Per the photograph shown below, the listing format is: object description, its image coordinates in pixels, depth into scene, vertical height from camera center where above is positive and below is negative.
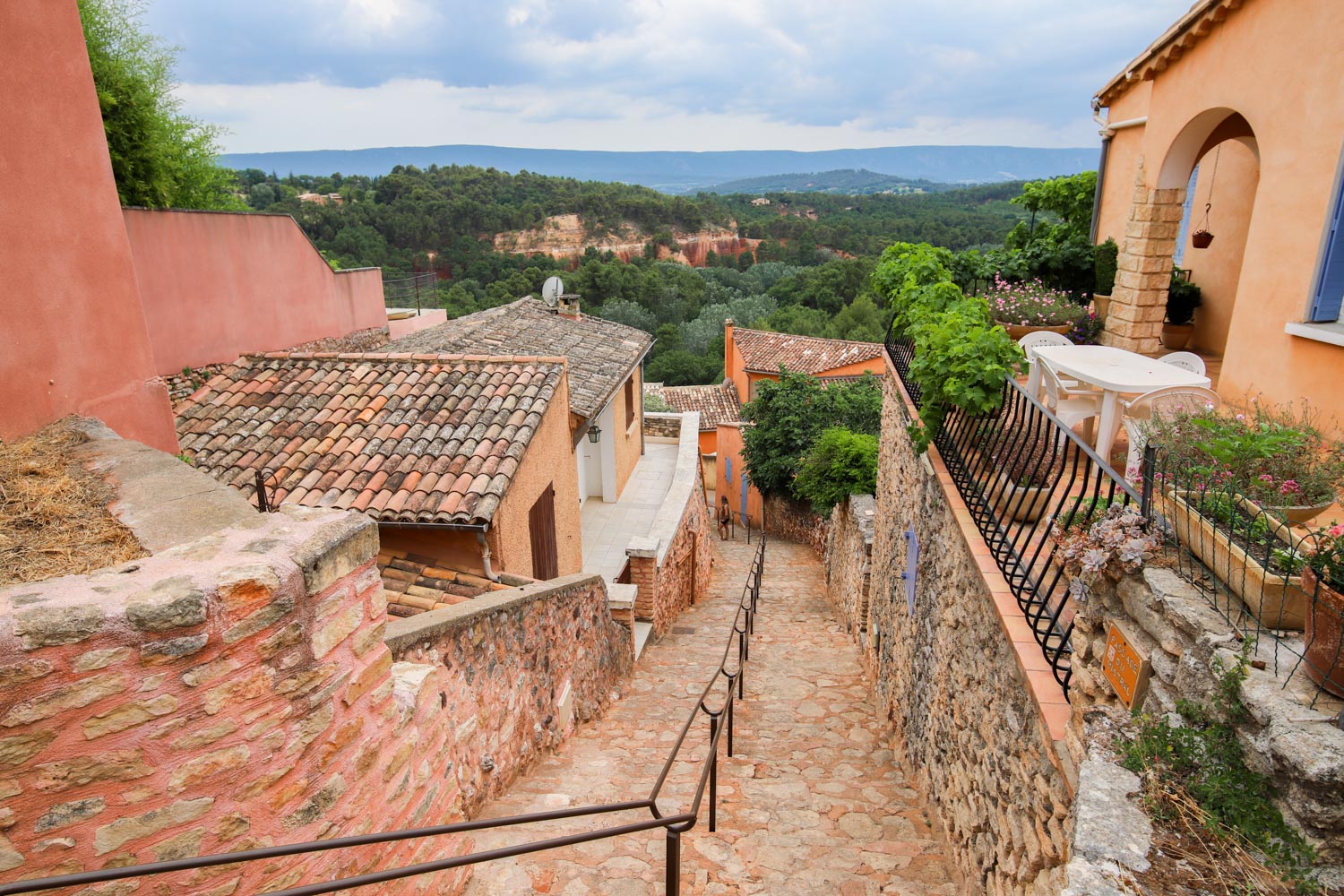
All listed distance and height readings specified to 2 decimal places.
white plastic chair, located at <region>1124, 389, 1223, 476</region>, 4.65 -1.10
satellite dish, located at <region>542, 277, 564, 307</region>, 16.84 -1.33
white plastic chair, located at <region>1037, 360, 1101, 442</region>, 5.66 -1.35
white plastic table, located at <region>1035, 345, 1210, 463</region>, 5.16 -1.08
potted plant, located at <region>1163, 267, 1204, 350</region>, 8.23 -0.99
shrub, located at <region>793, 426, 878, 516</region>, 14.34 -4.69
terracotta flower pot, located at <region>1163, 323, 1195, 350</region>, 8.28 -1.25
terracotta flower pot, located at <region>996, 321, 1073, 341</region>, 7.93 -1.11
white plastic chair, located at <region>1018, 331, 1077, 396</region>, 6.45 -1.07
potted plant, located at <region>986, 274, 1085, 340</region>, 7.92 -0.94
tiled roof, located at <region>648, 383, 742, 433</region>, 31.83 -7.57
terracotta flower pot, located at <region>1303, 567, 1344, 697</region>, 2.04 -1.14
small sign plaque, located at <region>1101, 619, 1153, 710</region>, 2.68 -1.60
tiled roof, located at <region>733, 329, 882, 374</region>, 31.19 -5.33
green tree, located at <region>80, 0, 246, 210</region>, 9.83 +1.66
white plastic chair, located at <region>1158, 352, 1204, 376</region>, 6.18 -1.14
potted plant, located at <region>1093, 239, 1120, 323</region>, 8.27 -0.55
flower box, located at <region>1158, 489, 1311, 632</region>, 2.33 -1.13
